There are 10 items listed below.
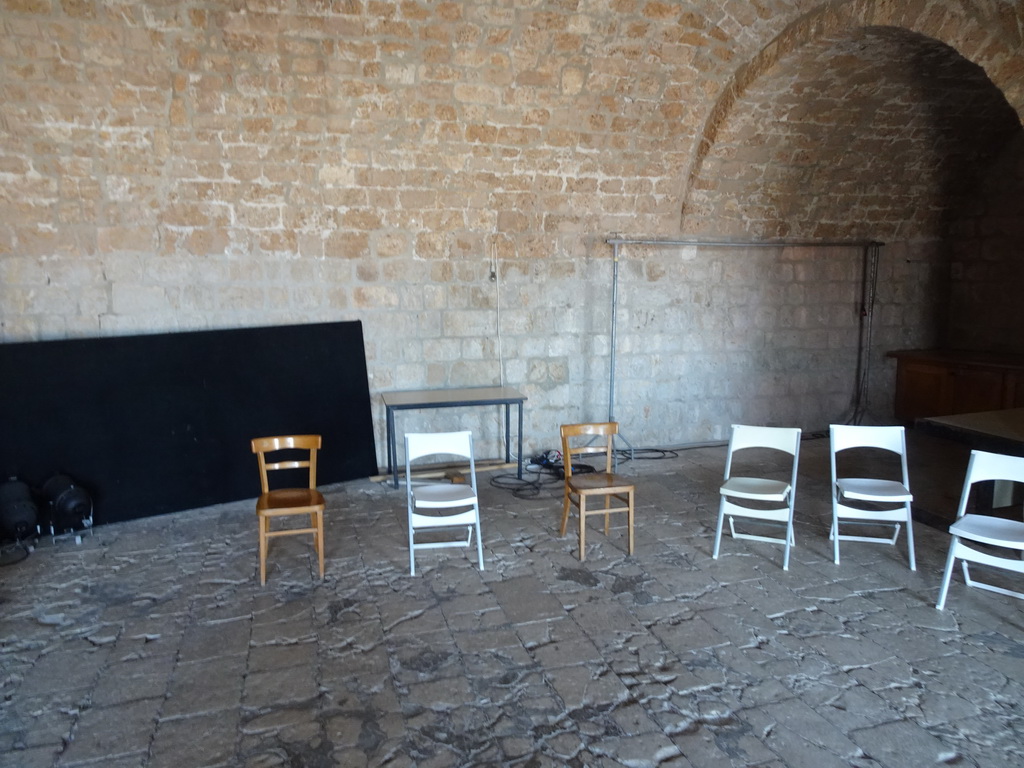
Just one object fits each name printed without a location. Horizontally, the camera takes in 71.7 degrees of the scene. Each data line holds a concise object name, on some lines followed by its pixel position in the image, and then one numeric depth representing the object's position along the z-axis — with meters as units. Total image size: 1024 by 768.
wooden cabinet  6.55
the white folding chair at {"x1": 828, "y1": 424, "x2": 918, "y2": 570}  4.02
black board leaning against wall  4.70
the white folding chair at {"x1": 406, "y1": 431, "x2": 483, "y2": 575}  3.93
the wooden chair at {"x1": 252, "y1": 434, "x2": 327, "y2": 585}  3.83
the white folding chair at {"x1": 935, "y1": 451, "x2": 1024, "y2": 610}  3.40
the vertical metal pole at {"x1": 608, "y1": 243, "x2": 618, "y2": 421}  6.55
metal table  5.48
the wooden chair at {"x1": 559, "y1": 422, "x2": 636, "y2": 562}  4.17
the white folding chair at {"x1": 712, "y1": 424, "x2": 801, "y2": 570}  4.07
